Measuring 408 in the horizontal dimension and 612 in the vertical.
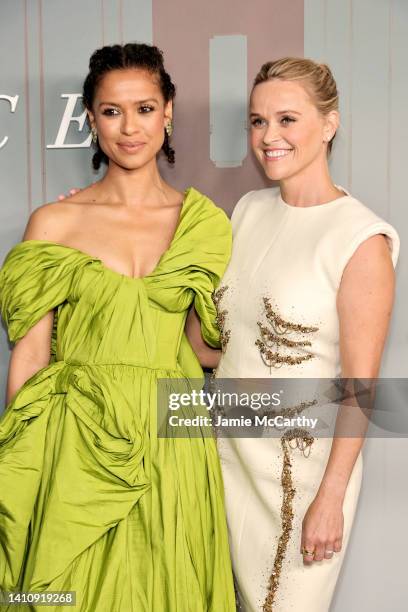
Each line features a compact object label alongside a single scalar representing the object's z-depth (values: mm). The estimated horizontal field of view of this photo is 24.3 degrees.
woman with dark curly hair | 2064
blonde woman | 2031
